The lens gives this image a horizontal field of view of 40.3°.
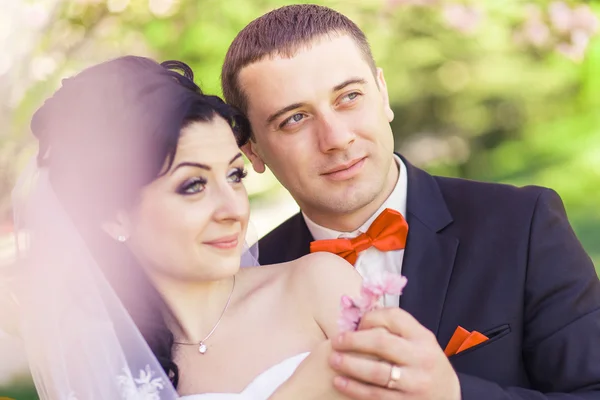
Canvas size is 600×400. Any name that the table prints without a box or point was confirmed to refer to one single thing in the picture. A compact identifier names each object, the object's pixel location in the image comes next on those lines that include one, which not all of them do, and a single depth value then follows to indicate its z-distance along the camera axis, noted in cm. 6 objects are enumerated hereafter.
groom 257
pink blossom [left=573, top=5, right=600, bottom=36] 629
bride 218
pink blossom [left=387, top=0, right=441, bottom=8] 623
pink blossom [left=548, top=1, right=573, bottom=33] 633
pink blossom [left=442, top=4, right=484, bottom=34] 620
